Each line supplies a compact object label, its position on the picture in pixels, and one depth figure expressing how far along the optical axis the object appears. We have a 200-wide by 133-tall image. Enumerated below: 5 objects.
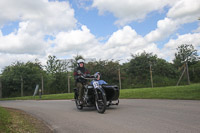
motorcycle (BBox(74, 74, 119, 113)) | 7.42
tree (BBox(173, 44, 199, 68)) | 57.66
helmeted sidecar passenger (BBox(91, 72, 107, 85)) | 7.74
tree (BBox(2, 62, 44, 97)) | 26.23
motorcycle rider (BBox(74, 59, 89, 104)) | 8.18
